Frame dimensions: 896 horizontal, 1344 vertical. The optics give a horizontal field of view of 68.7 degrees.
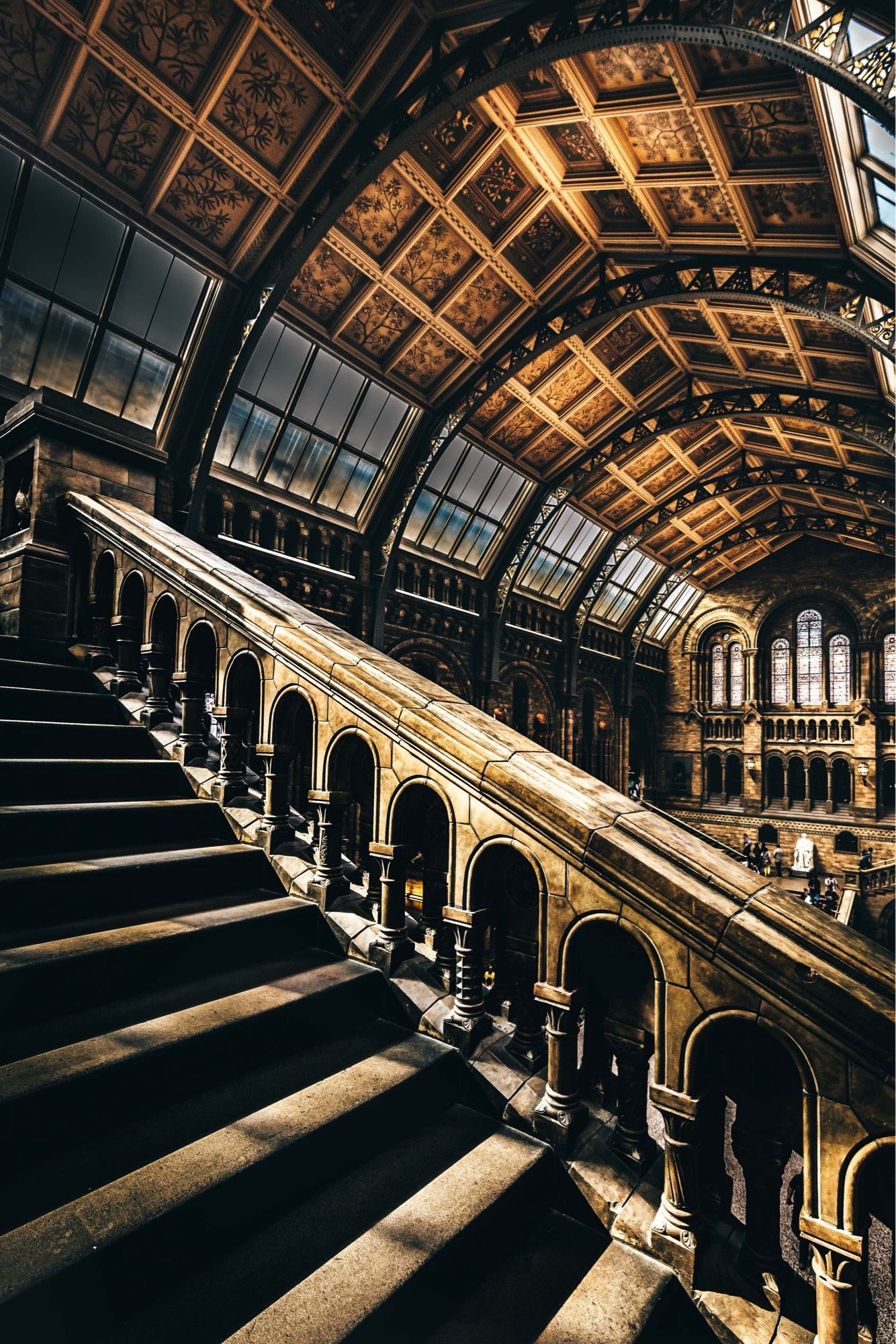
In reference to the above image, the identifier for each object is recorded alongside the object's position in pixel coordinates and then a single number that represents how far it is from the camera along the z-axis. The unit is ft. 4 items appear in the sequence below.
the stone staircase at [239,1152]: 4.45
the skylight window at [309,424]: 37.04
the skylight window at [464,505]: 49.16
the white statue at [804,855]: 79.05
